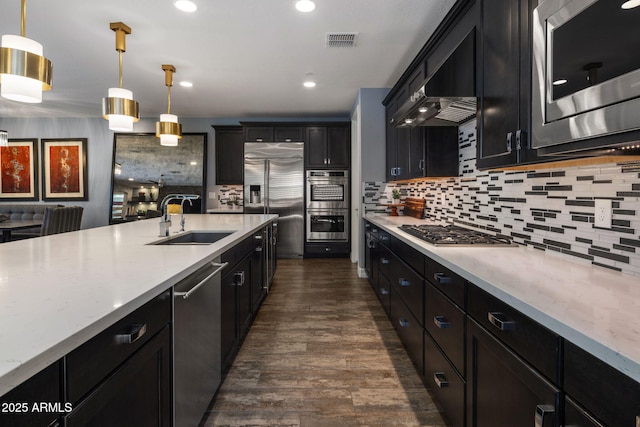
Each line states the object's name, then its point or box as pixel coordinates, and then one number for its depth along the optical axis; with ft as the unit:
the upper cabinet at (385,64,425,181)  10.91
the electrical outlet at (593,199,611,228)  4.50
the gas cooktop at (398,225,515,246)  6.40
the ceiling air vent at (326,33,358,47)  10.31
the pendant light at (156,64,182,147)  11.42
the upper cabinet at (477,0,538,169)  4.78
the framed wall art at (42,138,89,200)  21.58
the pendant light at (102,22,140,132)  8.59
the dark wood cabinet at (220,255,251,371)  6.53
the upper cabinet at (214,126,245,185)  21.06
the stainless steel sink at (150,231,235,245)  8.44
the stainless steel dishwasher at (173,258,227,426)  4.32
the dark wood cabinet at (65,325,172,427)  2.68
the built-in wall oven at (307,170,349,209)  19.66
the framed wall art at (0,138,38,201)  21.43
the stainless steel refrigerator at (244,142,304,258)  19.84
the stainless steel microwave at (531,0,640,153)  2.87
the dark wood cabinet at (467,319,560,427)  2.89
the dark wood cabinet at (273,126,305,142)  20.06
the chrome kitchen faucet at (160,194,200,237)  7.36
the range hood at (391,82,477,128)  6.83
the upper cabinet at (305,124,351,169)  19.88
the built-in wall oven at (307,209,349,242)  19.71
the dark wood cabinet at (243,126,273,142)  20.11
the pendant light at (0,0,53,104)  5.54
